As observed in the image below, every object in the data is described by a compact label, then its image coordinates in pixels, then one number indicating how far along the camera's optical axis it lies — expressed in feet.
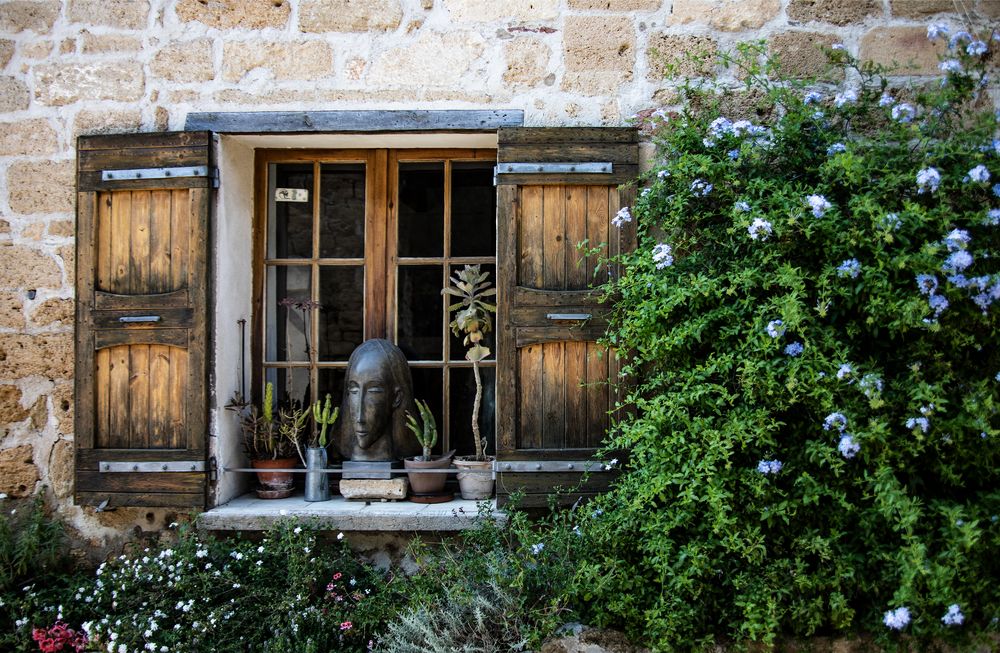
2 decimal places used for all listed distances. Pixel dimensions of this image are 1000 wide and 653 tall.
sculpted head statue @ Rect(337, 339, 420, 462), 12.18
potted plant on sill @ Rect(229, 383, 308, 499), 12.49
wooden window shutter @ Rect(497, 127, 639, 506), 11.56
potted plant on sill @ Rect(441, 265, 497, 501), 12.24
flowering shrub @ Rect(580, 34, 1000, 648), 8.84
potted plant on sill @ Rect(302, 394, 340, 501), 12.32
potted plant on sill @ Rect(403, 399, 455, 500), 12.14
